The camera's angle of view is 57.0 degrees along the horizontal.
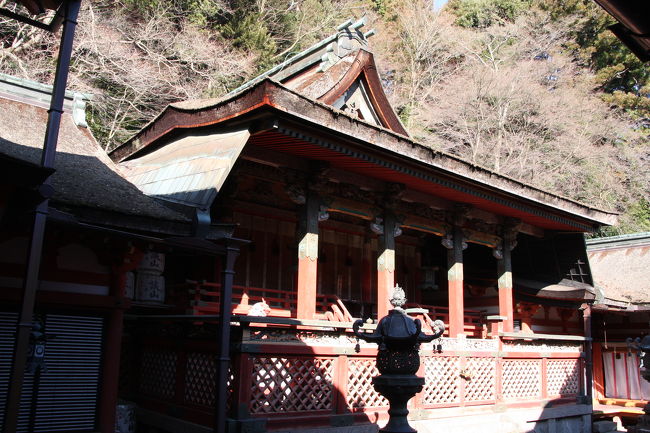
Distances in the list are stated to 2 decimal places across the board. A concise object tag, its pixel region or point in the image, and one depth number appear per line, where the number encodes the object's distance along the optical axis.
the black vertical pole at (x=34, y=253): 4.91
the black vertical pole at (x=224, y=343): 8.13
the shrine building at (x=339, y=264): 9.85
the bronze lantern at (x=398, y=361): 6.76
